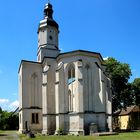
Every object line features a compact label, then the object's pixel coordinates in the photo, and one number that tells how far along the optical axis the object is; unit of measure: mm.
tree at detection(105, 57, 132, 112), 31322
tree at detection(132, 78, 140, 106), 32026
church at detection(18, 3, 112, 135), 22675
